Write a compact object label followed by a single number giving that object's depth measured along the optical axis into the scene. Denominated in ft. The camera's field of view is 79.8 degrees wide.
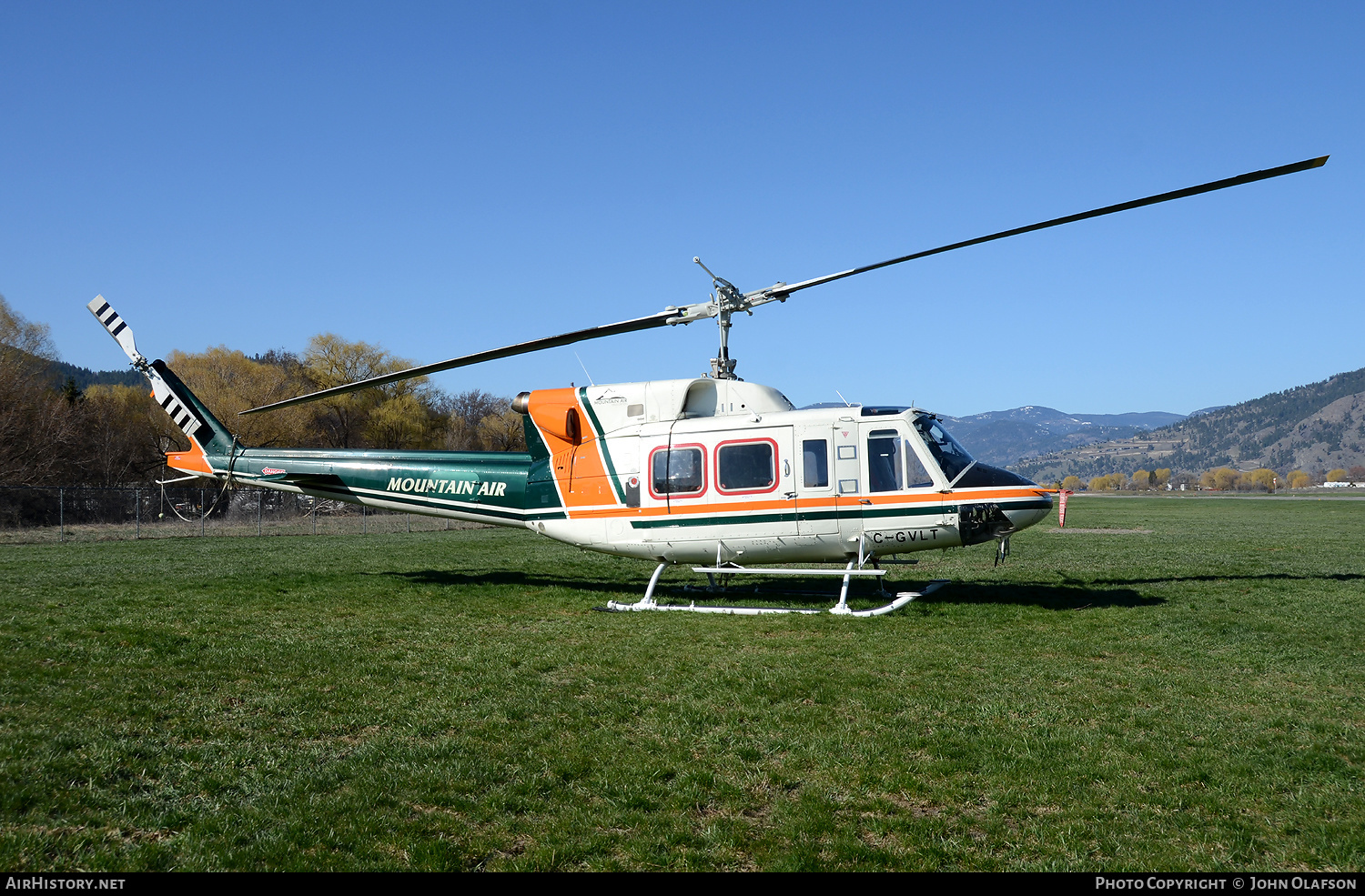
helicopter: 38.34
